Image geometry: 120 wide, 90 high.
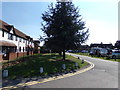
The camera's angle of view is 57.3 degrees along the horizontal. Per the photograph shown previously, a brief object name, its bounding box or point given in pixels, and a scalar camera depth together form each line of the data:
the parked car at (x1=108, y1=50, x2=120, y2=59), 25.06
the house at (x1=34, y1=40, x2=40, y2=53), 53.53
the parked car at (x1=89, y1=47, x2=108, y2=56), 30.34
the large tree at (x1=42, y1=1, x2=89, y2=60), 16.81
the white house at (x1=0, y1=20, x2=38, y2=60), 19.73
